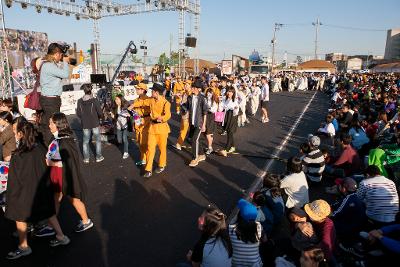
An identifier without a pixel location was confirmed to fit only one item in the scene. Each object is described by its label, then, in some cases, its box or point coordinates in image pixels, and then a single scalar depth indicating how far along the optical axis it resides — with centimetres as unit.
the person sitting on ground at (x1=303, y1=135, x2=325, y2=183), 606
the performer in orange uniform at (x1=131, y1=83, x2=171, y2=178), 631
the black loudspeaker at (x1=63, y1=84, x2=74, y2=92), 1786
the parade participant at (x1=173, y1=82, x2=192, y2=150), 807
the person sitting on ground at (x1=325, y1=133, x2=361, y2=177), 622
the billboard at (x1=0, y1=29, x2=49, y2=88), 1923
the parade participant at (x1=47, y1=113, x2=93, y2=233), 394
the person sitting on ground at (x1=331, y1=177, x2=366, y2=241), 411
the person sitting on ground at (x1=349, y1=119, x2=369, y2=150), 777
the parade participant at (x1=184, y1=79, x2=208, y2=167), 721
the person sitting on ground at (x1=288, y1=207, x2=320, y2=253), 336
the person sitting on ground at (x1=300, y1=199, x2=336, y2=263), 342
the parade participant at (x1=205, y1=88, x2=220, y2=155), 790
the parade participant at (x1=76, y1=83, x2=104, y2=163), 699
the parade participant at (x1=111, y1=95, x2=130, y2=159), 791
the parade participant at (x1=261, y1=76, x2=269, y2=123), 1295
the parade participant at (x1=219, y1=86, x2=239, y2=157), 831
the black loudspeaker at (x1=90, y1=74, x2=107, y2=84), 1395
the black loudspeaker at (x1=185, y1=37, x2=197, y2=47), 2404
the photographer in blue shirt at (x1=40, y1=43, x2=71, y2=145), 523
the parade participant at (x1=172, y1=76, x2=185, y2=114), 1535
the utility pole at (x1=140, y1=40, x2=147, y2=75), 3059
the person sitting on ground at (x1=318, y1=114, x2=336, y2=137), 955
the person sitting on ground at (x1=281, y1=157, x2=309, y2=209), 475
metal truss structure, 2254
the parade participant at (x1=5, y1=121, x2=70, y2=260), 346
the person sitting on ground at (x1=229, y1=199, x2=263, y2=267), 309
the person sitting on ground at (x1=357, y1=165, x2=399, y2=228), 420
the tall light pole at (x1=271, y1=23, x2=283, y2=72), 5079
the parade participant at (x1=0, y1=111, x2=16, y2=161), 522
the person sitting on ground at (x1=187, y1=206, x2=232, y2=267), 284
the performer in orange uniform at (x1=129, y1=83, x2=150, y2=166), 683
